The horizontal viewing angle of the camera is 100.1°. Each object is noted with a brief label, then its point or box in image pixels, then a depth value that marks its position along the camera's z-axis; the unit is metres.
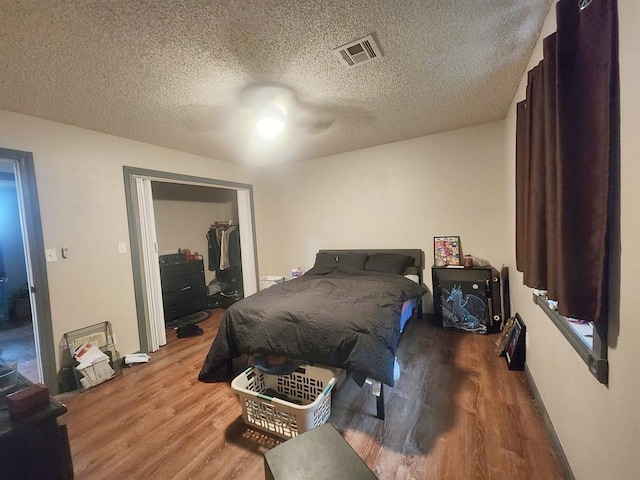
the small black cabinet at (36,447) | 1.11
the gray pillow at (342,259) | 3.63
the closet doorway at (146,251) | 2.93
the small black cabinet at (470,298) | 3.00
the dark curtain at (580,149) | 0.87
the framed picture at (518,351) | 2.20
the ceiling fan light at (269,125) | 2.27
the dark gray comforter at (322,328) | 1.72
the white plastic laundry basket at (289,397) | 1.56
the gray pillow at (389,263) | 3.36
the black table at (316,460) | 0.90
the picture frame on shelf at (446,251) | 3.33
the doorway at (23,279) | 2.20
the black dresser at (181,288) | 4.00
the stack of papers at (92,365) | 2.34
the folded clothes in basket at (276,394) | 1.94
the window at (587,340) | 0.95
